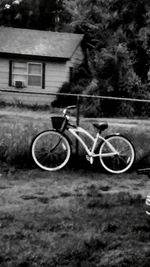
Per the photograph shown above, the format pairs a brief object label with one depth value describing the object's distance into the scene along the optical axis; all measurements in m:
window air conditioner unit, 26.39
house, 26.84
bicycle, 8.23
